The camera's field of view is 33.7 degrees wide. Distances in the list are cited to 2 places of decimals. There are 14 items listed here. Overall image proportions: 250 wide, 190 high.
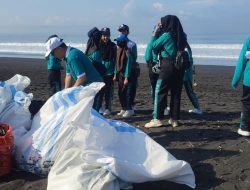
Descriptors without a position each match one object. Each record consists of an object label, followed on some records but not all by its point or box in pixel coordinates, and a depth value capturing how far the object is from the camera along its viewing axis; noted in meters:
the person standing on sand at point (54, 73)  7.00
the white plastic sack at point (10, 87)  4.63
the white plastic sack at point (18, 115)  4.54
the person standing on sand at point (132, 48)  6.73
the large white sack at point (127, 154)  3.44
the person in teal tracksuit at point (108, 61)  6.74
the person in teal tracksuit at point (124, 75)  6.69
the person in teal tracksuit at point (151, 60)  6.44
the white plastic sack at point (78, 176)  3.32
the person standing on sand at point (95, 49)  6.55
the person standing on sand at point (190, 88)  6.79
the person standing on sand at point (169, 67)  5.40
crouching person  4.52
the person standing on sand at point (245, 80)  5.08
